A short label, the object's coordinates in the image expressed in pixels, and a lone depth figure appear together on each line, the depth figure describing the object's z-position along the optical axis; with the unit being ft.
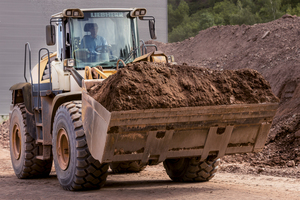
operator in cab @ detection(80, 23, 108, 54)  50.58
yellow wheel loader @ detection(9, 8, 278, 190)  36.85
